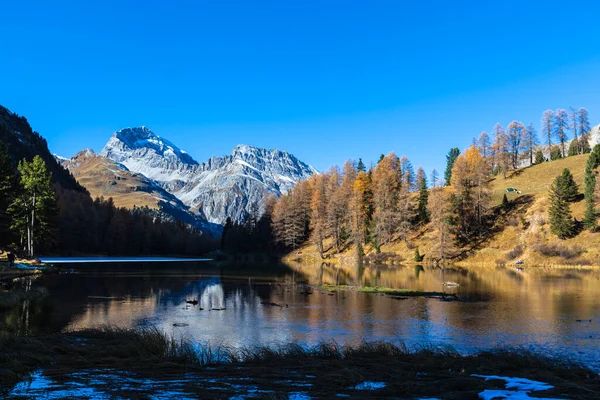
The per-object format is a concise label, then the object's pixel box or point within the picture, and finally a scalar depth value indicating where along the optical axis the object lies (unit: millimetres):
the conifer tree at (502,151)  150375
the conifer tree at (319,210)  134750
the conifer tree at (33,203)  82888
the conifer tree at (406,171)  140638
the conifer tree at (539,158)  163375
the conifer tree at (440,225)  103000
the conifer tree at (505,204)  118919
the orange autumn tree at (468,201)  113000
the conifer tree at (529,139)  163125
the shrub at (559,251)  88381
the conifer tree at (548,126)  166125
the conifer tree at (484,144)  162250
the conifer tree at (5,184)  66019
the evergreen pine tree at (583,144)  167588
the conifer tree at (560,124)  165250
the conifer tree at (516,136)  161750
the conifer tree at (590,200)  92688
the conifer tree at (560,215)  93812
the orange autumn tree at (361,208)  125269
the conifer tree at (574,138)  165125
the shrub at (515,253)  97125
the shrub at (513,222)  109600
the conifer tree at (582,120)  166125
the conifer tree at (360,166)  170625
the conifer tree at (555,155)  163000
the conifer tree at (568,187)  100556
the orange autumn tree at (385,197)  120125
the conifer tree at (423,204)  126000
